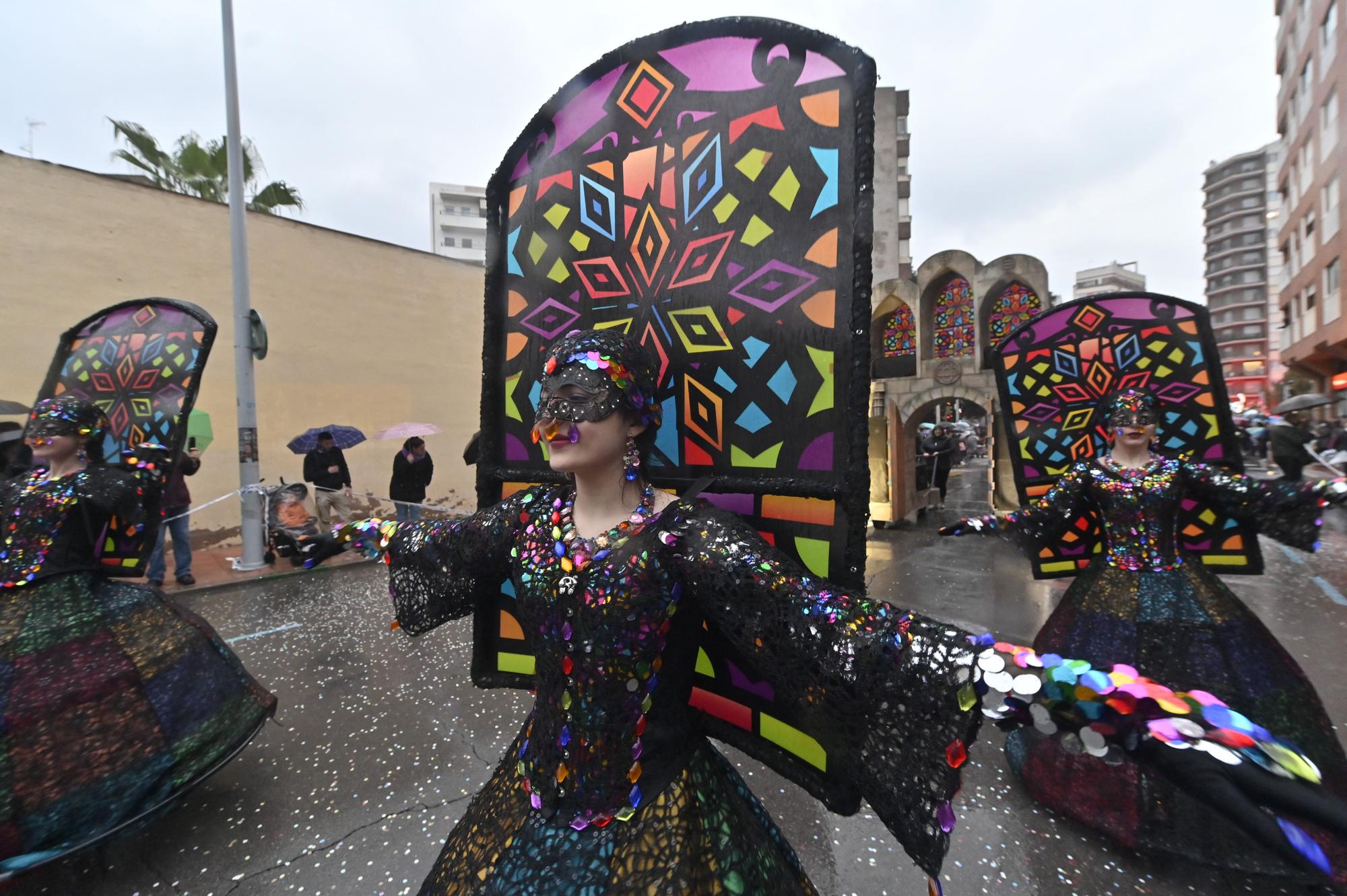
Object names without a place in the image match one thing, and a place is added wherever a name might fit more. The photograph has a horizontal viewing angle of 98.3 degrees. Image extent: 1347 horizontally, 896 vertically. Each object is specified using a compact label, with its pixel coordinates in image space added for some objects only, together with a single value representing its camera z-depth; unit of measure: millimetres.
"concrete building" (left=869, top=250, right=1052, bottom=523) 8688
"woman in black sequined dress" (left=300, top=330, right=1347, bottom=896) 904
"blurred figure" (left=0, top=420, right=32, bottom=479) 3164
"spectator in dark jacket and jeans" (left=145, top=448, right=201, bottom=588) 5855
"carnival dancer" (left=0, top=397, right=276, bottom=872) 2016
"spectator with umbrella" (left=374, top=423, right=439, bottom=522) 7660
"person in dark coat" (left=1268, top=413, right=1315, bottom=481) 4586
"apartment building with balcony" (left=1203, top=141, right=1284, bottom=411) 55812
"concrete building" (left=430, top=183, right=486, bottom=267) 46156
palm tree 10281
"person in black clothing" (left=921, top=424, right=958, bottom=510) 11758
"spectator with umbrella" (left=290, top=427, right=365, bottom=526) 6606
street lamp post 6344
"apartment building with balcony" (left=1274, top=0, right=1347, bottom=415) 14102
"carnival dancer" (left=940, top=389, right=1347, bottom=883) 2148
